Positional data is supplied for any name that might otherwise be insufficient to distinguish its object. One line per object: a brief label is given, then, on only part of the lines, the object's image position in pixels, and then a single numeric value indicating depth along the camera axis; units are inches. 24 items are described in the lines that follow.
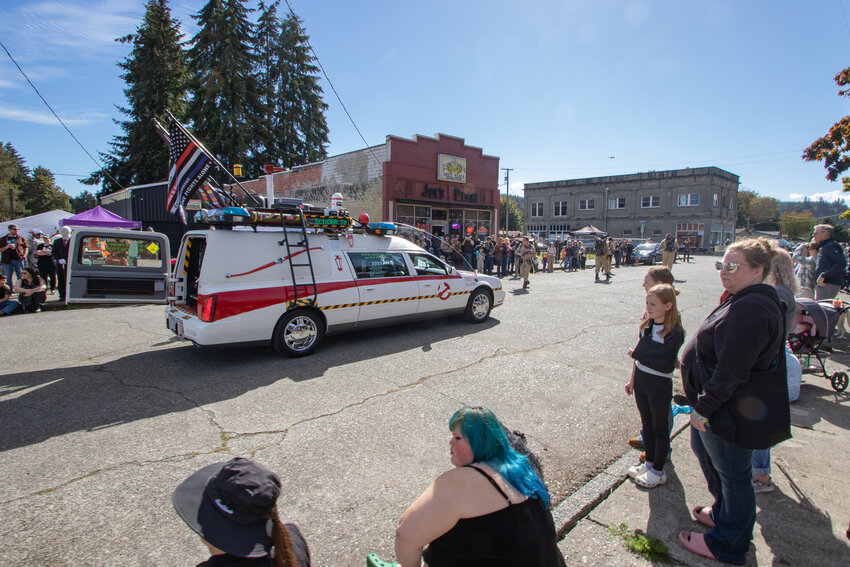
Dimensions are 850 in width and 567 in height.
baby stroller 207.5
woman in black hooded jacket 84.3
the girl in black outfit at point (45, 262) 450.9
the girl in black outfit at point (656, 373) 119.0
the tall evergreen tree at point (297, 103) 1487.5
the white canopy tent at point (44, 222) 785.6
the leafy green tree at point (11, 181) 1920.8
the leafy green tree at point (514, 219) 3526.1
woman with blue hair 58.7
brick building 816.3
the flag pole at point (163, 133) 261.9
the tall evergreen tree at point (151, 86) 1339.8
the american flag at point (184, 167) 235.1
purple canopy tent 545.6
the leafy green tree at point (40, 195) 2178.9
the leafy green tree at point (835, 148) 410.0
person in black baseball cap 51.0
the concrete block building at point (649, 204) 1868.8
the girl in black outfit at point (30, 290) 370.3
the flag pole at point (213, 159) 229.8
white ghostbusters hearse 215.6
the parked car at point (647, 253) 1109.1
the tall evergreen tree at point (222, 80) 1238.9
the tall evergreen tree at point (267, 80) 1390.3
